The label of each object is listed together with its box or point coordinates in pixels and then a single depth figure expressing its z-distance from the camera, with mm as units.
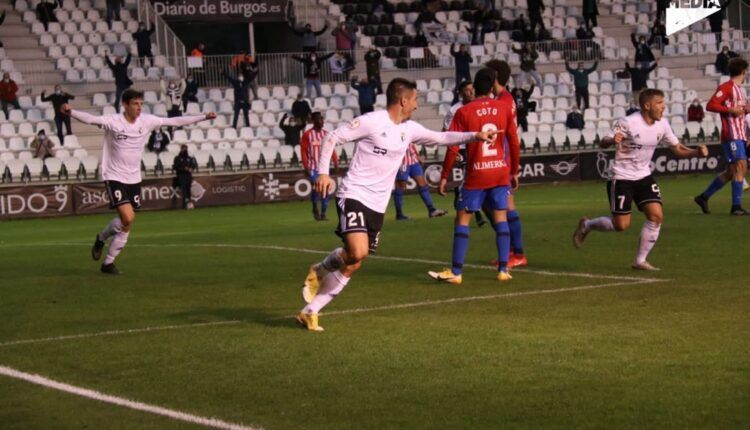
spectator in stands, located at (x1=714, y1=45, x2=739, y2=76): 44938
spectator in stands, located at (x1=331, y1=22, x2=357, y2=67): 43469
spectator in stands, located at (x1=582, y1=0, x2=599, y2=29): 47438
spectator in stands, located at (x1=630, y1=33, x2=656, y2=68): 44438
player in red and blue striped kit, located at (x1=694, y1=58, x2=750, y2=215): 20938
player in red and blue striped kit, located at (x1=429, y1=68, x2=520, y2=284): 14109
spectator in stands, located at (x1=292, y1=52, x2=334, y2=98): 42094
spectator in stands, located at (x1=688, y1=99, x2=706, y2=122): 42719
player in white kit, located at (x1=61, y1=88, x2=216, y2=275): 16453
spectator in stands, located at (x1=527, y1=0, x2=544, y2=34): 46250
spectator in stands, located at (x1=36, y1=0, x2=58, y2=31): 41741
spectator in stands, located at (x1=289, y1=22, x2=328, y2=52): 42875
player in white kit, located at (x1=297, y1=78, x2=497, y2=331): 11133
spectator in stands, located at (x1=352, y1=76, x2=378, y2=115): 39406
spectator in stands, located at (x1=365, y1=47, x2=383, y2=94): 41062
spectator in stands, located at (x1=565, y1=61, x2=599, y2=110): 42719
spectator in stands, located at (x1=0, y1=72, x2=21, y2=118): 37781
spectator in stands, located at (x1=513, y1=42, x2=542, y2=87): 44250
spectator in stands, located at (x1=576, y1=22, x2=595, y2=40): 46938
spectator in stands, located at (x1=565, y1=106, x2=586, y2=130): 41969
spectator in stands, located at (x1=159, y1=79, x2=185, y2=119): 38281
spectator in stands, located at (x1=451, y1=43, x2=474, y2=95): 42062
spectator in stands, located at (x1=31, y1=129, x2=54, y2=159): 36219
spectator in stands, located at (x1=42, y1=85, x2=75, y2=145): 36750
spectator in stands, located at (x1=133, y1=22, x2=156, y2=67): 40531
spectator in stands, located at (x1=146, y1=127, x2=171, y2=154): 37250
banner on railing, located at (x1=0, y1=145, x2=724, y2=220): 32906
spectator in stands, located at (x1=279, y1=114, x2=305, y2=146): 38719
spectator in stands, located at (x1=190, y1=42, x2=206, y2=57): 42050
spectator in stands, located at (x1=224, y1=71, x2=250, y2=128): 39581
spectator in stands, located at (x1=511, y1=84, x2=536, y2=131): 39369
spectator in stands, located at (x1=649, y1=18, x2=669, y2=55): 47606
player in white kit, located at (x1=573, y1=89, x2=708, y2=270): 14867
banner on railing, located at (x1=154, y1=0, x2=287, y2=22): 43531
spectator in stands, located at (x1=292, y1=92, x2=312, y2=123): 38844
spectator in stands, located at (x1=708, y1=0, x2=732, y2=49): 47950
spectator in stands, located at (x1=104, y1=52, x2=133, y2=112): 38719
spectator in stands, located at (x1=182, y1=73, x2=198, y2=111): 40031
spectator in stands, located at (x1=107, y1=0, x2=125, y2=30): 42469
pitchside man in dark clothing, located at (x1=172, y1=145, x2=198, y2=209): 33594
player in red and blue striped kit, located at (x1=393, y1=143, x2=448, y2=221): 24625
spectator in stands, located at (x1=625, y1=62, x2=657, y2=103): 43594
